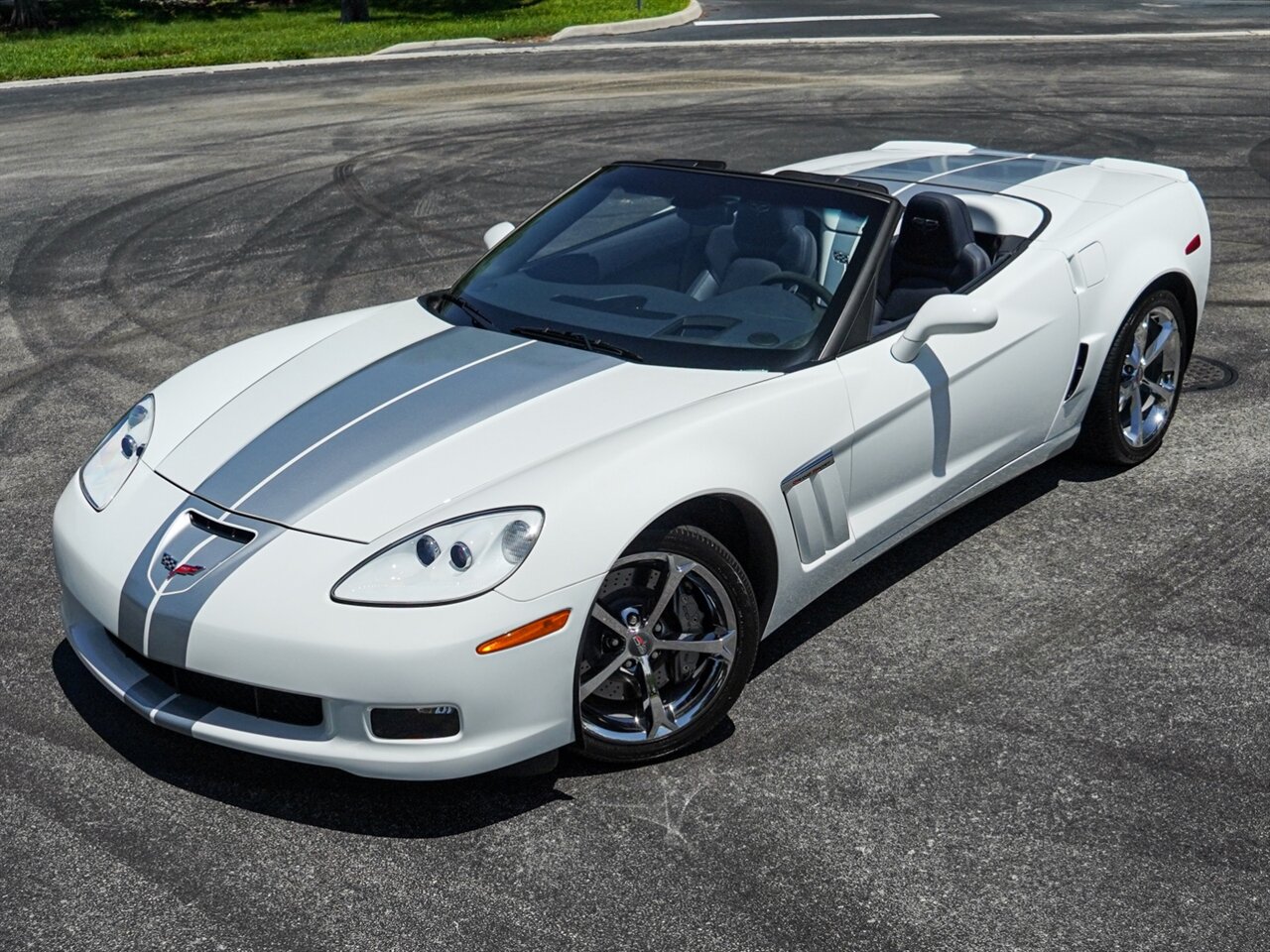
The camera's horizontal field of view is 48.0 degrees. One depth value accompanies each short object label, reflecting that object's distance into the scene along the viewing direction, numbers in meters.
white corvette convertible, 3.57
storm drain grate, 6.96
